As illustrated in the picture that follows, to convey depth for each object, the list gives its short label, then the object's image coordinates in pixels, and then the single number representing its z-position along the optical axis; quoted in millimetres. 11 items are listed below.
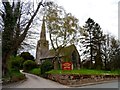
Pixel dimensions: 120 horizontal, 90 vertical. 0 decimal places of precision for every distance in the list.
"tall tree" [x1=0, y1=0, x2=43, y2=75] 10616
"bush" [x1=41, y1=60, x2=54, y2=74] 15724
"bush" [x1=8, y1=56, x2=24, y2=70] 16607
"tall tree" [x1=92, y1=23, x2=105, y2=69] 22069
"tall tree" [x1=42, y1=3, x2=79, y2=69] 15824
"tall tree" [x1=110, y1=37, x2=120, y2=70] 21590
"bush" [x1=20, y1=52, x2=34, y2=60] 25842
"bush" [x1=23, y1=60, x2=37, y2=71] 21271
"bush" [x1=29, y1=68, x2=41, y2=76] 18043
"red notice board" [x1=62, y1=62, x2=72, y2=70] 11910
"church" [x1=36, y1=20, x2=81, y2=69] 22142
